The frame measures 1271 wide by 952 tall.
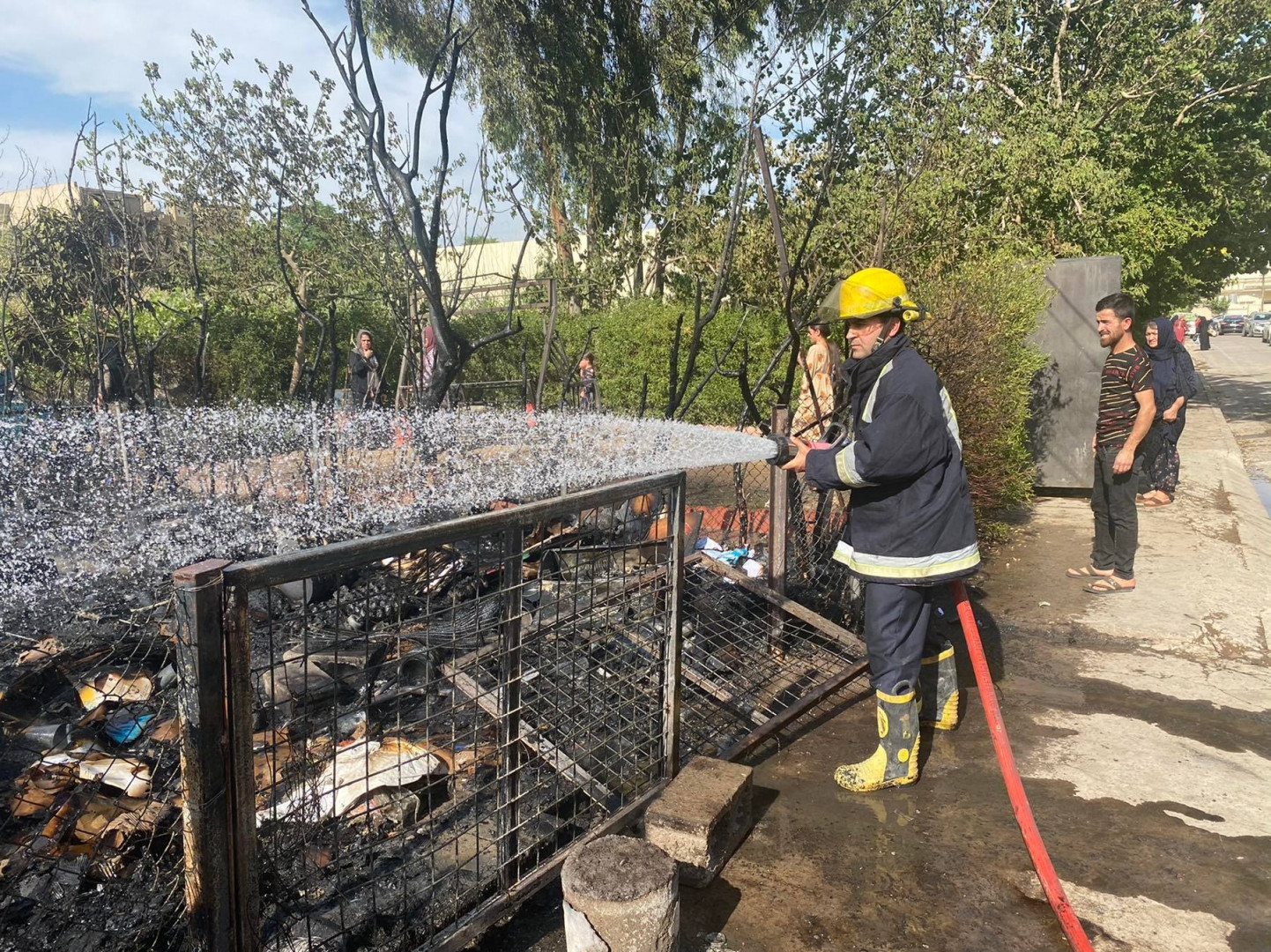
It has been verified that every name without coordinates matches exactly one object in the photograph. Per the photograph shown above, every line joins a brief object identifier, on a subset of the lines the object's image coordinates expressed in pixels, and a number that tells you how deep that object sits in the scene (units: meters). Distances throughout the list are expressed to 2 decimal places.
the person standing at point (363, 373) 8.38
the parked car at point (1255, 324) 59.97
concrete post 1.78
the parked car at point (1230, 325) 67.81
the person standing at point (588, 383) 10.33
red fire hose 2.14
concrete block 2.33
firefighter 2.85
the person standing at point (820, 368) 6.40
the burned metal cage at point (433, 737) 1.42
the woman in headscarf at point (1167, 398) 7.70
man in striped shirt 5.08
